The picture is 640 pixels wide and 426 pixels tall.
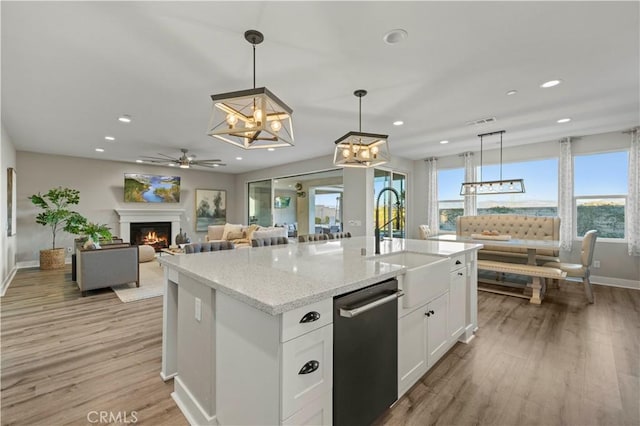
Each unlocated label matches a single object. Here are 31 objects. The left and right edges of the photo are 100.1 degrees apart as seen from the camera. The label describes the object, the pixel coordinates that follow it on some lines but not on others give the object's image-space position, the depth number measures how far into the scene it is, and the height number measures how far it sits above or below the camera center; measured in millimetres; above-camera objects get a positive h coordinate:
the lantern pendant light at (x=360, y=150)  2871 +703
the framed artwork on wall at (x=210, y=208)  8812 +72
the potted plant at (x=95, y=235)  4223 -402
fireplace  7613 -699
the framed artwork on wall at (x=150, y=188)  7340 +611
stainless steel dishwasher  1292 -759
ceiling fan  5572 +1032
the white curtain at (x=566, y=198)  4988 +258
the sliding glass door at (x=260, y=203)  8453 +246
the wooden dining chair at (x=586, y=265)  3814 -762
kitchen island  1111 -623
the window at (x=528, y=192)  5363 +395
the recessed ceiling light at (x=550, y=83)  2766 +1347
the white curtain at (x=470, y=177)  6203 +793
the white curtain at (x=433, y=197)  6750 +355
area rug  3945 -1269
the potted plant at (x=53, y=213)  5777 -81
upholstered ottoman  6371 -1050
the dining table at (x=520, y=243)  3992 -501
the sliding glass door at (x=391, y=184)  6254 +670
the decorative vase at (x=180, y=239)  6035 -671
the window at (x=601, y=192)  4707 +351
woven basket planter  5820 -1082
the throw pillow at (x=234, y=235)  7000 -653
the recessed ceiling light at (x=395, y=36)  1989 +1332
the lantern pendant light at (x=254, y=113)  1800 +711
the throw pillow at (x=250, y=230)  6796 -506
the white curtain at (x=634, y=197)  4406 +250
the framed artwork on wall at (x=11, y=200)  4598 +166
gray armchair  3924 -876
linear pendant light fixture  4561 +444
